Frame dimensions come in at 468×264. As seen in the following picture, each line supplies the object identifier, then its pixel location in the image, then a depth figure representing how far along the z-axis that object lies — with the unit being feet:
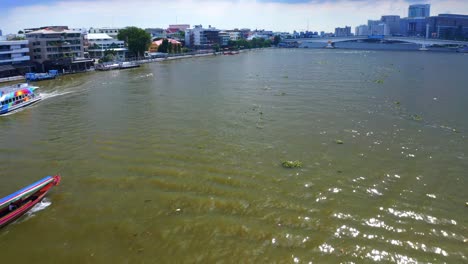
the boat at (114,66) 274.98
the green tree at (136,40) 345.92
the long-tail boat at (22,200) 48.65
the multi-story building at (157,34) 611.02
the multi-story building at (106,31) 468.42
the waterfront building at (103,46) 344.20
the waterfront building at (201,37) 572.10
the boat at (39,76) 212.02
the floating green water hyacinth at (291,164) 63.63
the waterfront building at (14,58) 223.71
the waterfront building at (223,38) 608.19
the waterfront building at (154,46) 447.01
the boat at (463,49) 463.66
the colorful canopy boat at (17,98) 125.90
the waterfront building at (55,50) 253.44
